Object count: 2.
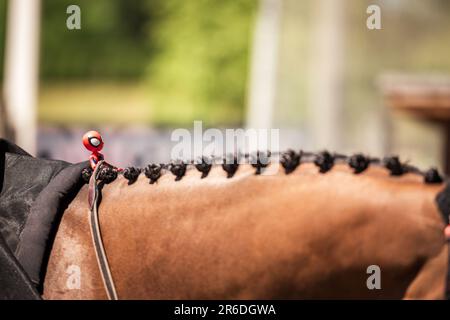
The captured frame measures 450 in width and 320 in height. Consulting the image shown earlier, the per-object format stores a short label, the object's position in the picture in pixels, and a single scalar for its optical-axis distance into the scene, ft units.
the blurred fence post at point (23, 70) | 49.70
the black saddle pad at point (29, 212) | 10.55
